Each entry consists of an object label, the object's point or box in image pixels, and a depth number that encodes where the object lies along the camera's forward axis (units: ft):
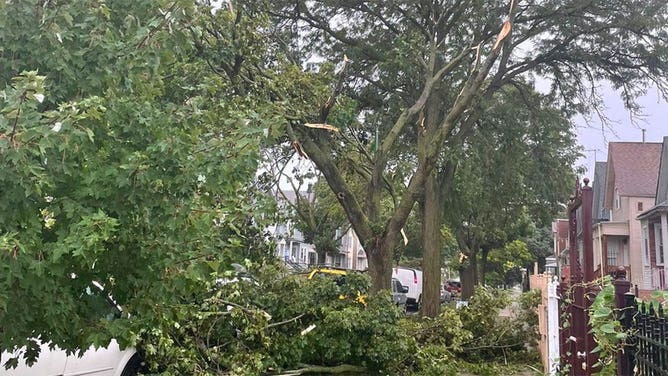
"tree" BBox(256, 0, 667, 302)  39.86
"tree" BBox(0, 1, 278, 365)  8.24
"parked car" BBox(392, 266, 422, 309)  92.12
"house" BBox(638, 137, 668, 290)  68.80
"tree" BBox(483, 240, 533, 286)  132.98
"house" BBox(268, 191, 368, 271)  182.95
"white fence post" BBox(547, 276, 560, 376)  17.79
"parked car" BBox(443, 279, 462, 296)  166.10
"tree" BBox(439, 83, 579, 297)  51.90
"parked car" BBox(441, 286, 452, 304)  111.59
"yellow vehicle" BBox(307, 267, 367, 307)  28.89
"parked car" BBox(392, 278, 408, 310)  76.54
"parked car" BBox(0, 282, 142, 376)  16.87
